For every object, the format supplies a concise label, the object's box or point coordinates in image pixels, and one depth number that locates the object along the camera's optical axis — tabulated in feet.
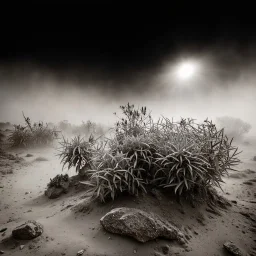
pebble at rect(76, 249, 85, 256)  6.75
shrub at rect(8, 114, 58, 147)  33.63
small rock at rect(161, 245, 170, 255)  7.11
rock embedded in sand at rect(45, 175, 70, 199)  14.32
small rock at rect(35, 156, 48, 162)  27.35
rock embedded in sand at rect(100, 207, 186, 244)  7.33
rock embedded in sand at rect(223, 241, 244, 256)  7.63
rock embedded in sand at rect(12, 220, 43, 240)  7.66
